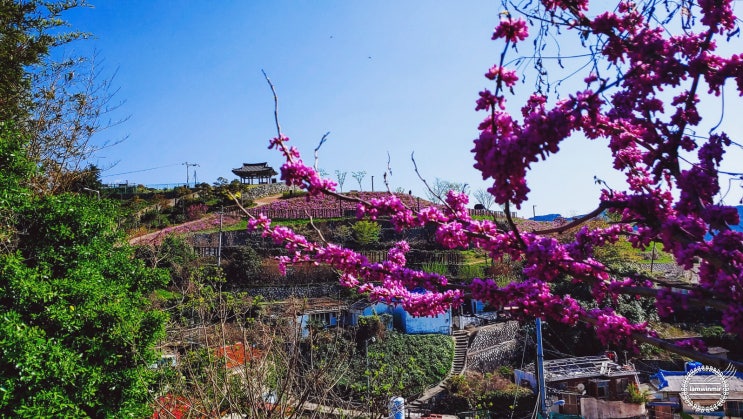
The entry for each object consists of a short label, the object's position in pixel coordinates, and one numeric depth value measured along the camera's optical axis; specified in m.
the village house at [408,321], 22.50
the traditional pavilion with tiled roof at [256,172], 49.81
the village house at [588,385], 14.84
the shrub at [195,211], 38.56
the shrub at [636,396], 14.72
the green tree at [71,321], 6.03
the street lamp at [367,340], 19.02
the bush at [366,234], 32.28
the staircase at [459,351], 19.84
